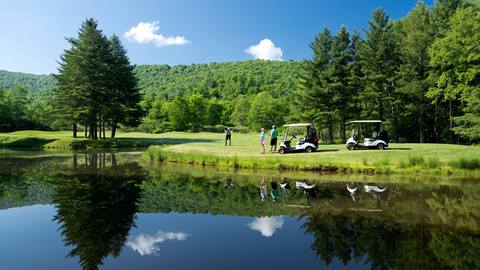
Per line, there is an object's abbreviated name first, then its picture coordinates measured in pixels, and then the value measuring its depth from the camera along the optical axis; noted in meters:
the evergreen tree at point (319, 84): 42.34
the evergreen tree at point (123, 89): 53.59
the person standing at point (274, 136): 27.55
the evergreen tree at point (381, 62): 41.41
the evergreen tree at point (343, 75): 41.94
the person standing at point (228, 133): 35.98
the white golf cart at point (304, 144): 27.26
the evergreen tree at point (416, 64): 39.75
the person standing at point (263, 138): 27.55
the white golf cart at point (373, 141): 27.22
